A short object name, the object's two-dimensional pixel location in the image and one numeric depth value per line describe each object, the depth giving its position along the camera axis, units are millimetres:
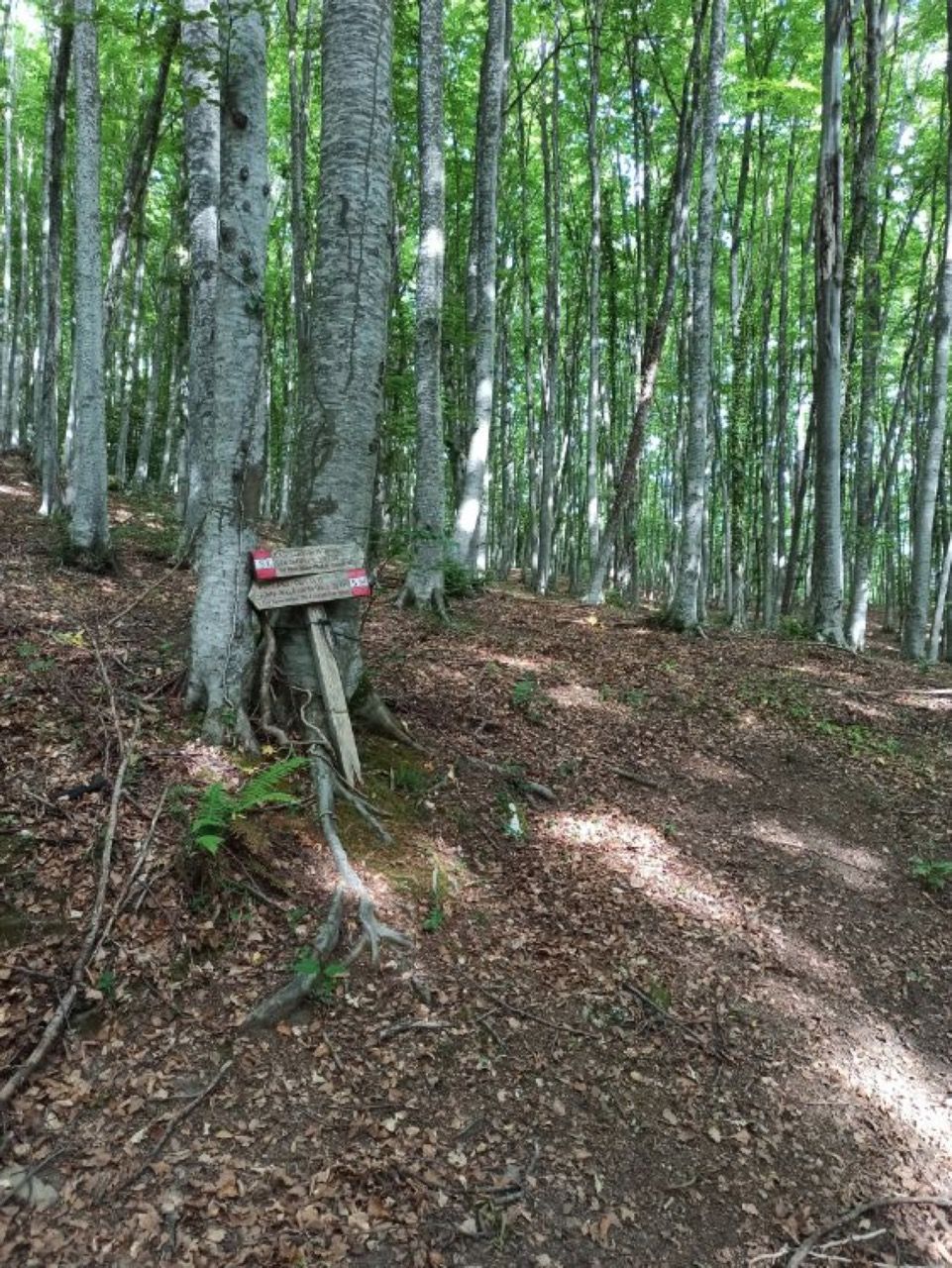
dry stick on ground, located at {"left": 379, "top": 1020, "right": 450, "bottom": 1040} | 3279
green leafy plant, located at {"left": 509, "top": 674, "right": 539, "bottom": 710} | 6852
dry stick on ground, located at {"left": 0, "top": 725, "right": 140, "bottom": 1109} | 2635
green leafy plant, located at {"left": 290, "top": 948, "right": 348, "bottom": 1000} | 3320
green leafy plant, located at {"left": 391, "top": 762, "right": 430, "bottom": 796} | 4875
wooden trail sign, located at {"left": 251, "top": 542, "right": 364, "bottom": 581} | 4426
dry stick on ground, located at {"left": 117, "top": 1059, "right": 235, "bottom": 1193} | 2518
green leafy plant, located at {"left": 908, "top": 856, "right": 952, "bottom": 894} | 5277
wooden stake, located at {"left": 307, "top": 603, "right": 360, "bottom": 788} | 4508
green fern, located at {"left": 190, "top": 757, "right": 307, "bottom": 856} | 3387
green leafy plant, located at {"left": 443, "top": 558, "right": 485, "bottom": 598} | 11070
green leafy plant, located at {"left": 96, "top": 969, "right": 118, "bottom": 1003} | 3012
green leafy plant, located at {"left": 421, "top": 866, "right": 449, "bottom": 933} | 3877
